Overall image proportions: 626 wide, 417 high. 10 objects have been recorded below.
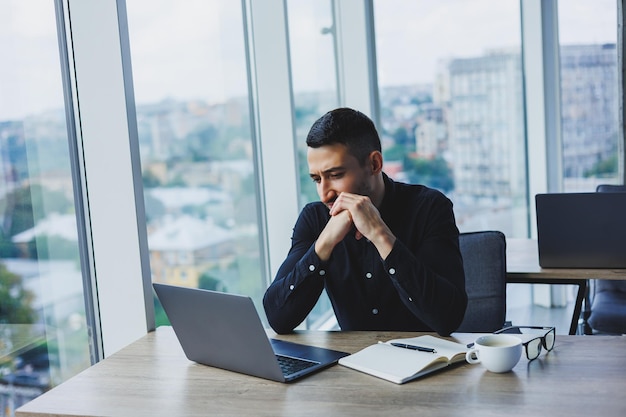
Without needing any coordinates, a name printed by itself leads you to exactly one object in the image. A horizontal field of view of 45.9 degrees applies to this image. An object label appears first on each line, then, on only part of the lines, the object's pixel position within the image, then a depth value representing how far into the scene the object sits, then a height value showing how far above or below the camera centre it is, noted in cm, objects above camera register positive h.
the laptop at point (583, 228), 270 -48
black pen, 185 -60
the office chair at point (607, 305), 318 -91
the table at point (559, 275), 273 -65
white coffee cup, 168 -56
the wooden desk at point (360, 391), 152 -61
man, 208 -41
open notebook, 172 -60
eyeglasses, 177 -58
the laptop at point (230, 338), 174 -53
